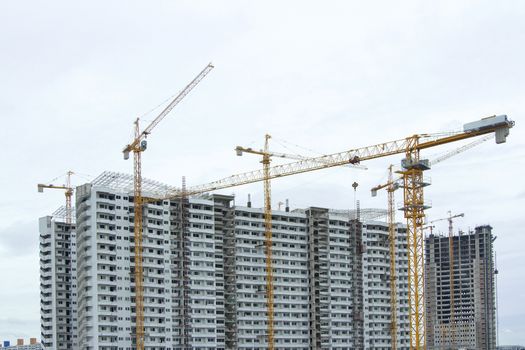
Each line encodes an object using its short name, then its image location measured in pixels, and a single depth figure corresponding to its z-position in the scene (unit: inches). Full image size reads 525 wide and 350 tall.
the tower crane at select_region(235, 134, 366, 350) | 7391.7
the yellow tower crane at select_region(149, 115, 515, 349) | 5113.2
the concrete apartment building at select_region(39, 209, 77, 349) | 7490.2
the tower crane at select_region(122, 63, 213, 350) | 6643.7
